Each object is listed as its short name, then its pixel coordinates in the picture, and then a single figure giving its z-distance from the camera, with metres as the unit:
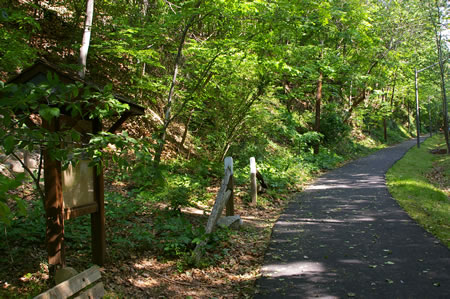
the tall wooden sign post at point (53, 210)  4.02
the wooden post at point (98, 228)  4.71
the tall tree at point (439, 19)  21.52
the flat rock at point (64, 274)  3.43
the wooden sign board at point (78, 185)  4.29
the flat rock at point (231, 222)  7.14
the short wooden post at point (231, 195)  7.28
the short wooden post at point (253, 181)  10.08
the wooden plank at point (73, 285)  2.83
